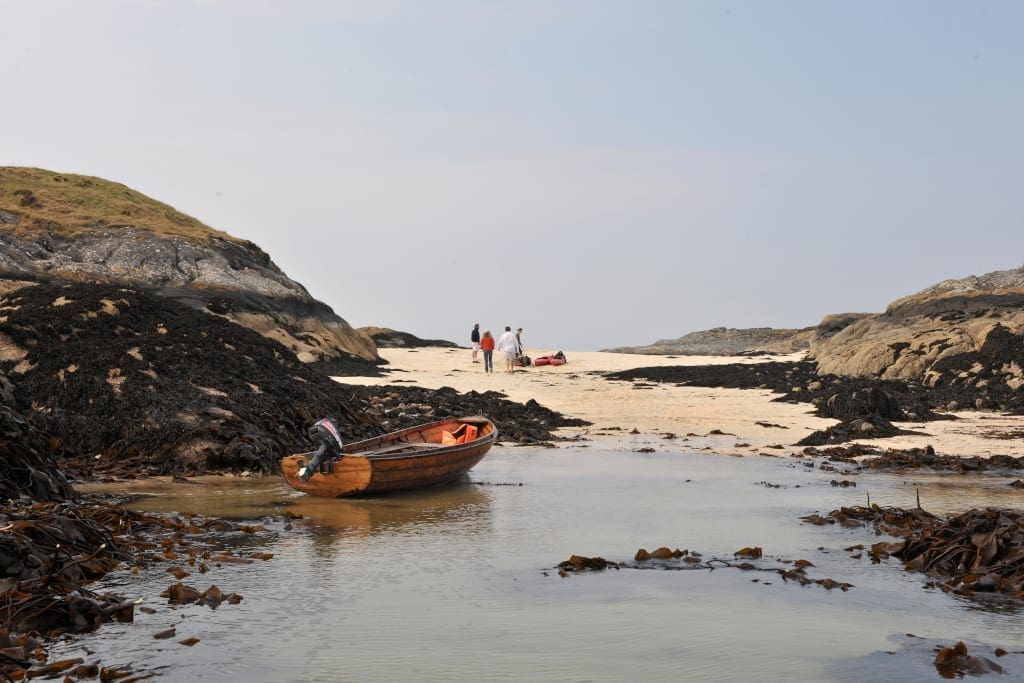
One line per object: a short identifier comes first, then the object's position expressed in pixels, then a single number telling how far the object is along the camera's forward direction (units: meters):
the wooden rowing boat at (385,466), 13.46
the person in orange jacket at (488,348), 36.78
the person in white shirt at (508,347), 37.44
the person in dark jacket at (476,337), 41.90
